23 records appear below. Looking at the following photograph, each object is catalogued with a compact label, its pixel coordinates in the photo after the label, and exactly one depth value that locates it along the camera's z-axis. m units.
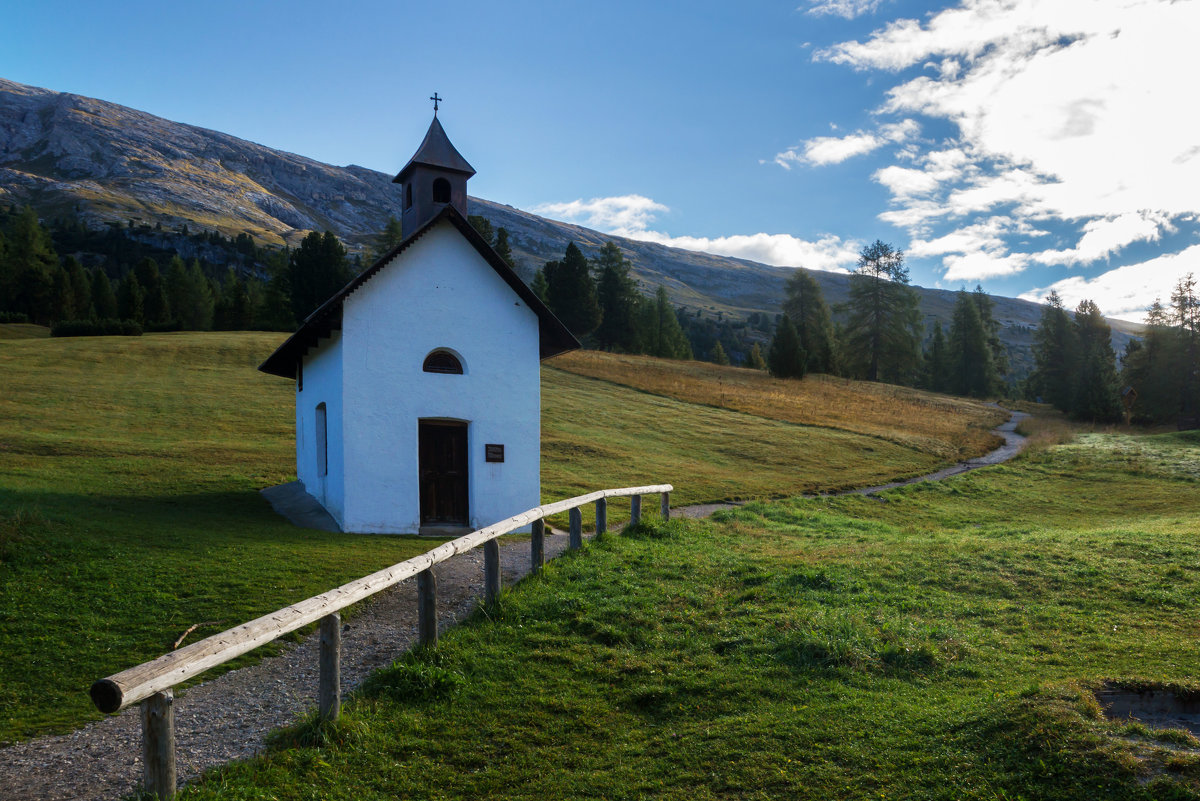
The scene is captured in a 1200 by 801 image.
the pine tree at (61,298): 69.12
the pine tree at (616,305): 72.38
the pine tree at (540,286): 69.25
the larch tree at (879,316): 74.50
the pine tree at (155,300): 73.62
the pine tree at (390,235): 64.69
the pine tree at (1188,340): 53.09
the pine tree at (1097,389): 51.41
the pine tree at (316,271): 64.25
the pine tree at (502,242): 63.59
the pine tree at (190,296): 78.81
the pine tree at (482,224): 59.83
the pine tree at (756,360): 82.50
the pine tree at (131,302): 70.50
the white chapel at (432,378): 17.02
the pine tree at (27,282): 68.25
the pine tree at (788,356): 60.03
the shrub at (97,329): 53.31
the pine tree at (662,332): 82.19
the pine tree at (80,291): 70.97
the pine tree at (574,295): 68.25
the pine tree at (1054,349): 66.31
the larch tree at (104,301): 75.12
